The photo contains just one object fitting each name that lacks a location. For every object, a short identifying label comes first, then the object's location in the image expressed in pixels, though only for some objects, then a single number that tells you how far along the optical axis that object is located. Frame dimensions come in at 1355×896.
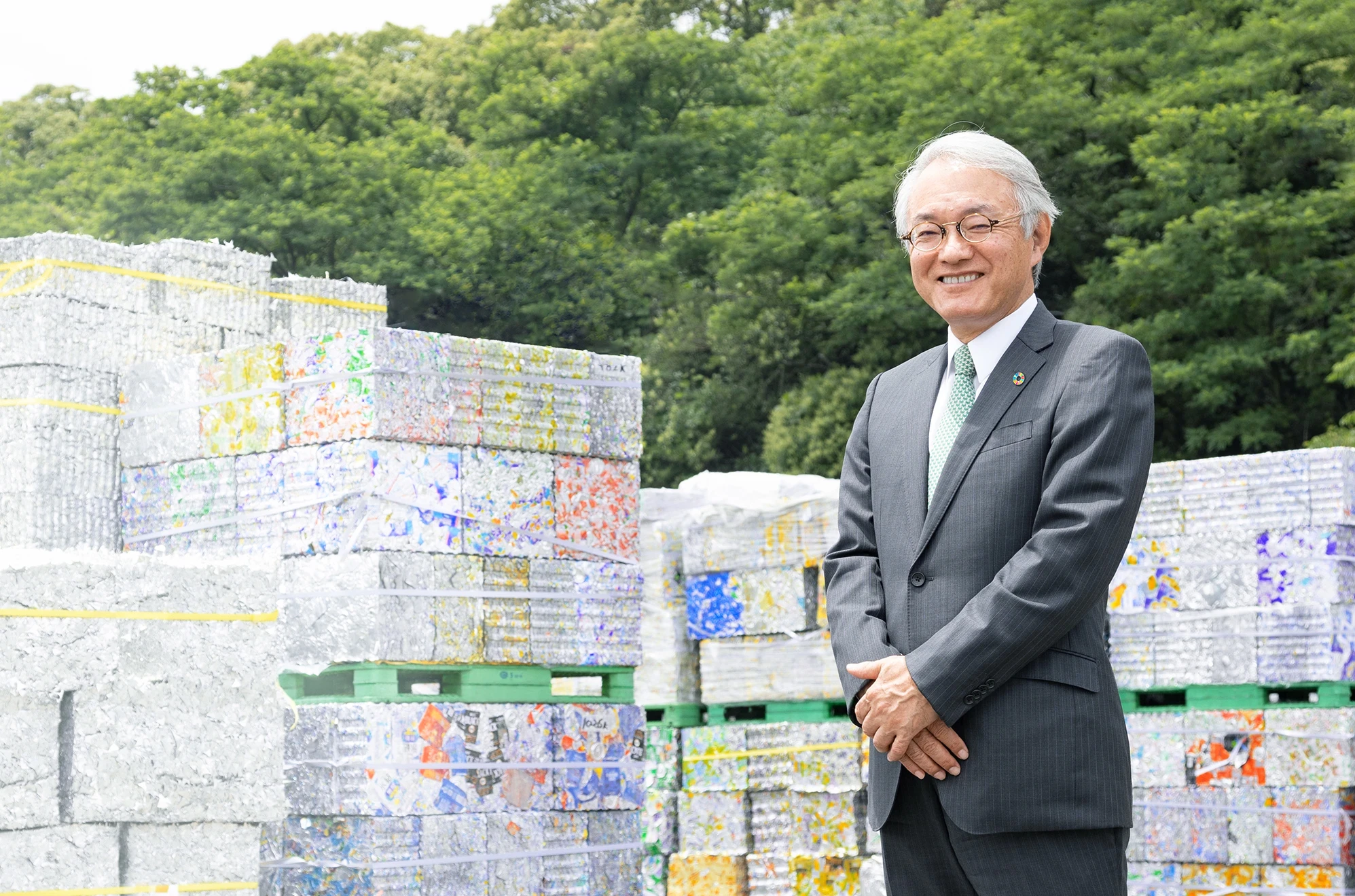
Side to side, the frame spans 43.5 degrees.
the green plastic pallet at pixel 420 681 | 5.83
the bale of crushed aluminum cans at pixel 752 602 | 8.08
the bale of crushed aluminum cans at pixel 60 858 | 4.61
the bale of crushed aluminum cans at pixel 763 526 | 8.10
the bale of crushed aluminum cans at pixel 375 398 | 5.91
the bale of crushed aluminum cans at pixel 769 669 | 8.05
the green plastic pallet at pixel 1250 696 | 7.32
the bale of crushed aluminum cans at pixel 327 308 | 7.41
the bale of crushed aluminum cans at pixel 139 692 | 4.69
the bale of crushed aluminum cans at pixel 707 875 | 8.18
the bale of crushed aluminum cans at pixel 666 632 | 8.52
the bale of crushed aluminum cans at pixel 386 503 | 5.86
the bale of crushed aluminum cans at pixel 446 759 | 5.73
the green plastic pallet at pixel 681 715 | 8.55
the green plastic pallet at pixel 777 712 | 8.12
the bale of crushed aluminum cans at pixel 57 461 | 6.45
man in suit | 2.77
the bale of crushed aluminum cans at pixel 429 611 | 5.77
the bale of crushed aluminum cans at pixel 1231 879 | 7.19
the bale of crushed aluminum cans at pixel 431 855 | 5.69
